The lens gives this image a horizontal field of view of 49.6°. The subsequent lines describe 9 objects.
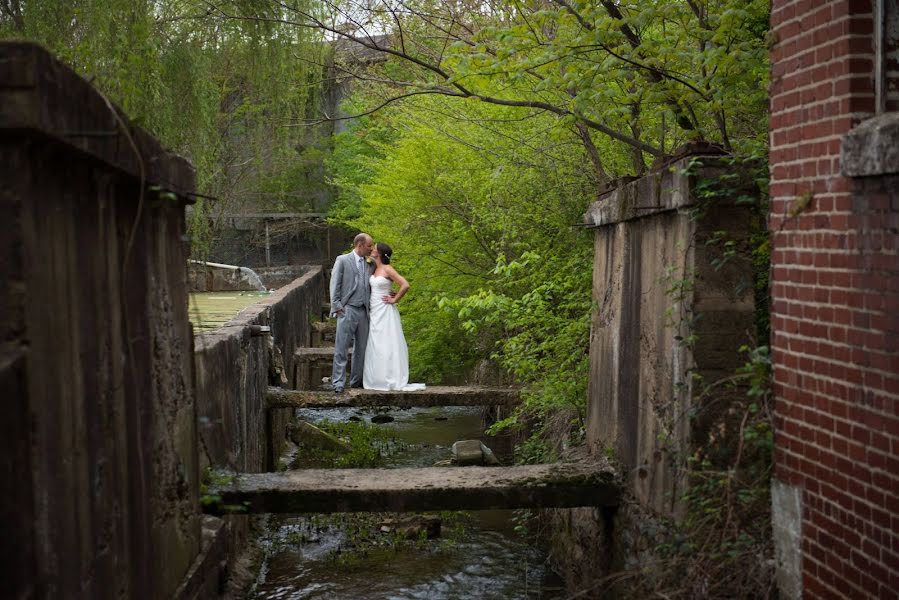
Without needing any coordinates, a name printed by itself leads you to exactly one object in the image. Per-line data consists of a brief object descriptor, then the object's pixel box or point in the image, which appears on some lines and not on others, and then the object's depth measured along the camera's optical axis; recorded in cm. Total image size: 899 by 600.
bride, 1259
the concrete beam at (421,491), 754
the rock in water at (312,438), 1484
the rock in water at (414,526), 1121
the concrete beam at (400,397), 1196
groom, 1244
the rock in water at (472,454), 1360
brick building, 411
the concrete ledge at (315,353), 1645
